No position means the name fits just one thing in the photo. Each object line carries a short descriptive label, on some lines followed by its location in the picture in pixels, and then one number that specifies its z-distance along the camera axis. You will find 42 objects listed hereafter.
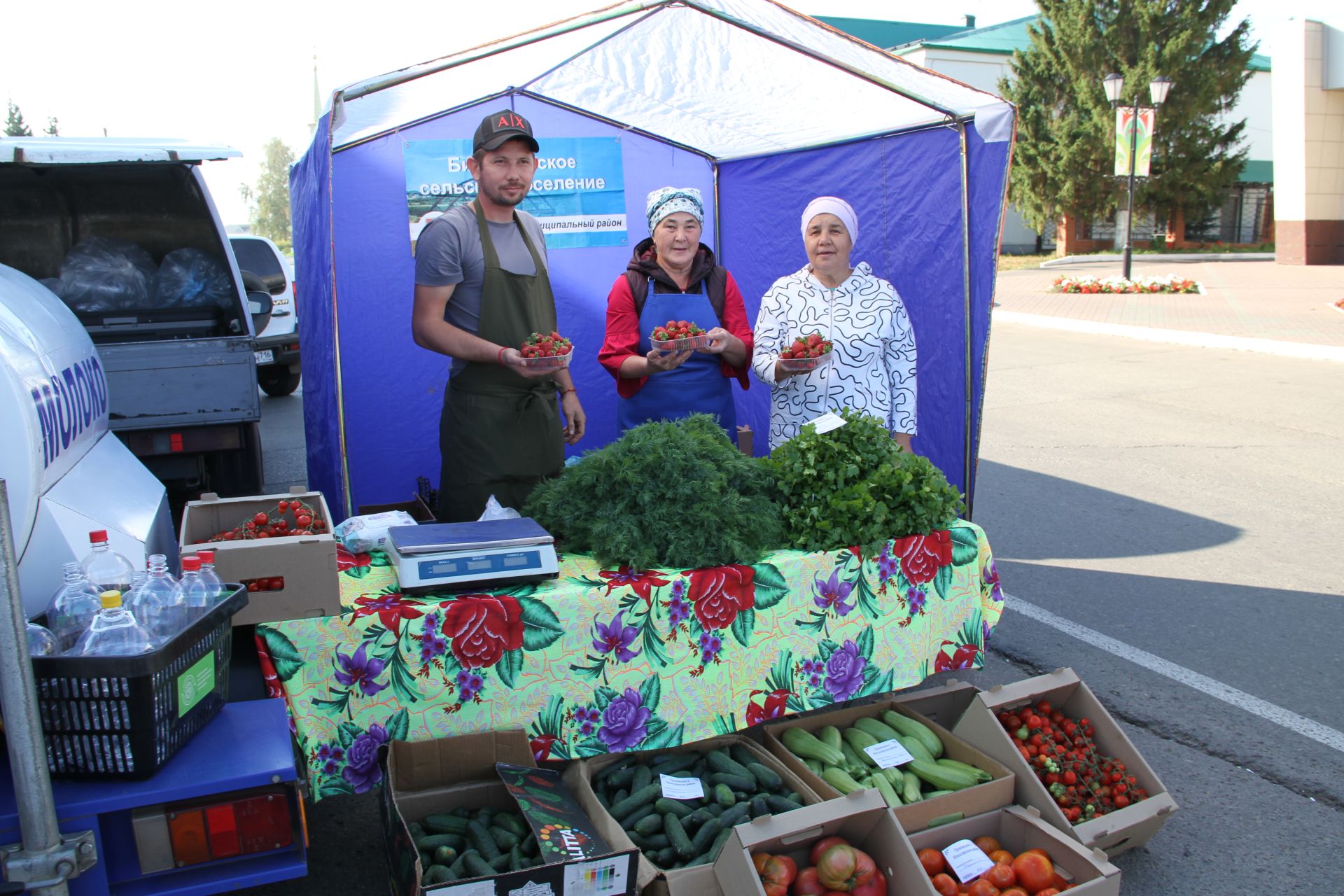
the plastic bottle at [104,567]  2.30
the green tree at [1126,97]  30.61
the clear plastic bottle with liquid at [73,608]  2.10
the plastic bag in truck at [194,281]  5.12
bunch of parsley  3.09
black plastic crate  1.92
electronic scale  2.75
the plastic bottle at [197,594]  2.26
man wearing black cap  3.63
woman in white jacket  4.09
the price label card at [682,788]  2.73
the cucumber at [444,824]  2.55
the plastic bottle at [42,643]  2.00
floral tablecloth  2.67
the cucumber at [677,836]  2.52
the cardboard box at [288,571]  2.52
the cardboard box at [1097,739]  2.70
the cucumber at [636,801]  2.67
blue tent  4.19
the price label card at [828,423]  3.21
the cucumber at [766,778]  2.80
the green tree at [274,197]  66.12
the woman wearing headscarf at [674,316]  4.15
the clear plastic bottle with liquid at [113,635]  1.99
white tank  2.36
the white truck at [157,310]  4.29
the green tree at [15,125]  34.88
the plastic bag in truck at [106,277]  4.95
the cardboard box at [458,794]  2.26
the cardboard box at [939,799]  2.68
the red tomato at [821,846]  2.48
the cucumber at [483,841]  2.42
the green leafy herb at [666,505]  2.90
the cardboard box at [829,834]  2.35
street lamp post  19.17
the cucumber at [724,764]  2.84
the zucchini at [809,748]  2.93
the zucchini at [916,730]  3.03
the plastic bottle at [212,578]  2.33
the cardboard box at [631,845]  2.41
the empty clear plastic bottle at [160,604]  2.16
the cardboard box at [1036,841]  2.37
